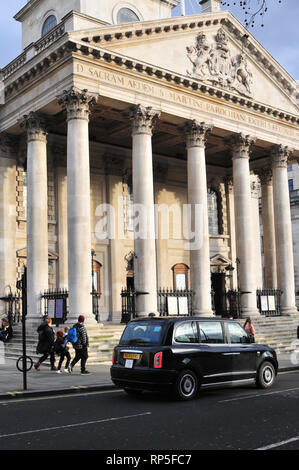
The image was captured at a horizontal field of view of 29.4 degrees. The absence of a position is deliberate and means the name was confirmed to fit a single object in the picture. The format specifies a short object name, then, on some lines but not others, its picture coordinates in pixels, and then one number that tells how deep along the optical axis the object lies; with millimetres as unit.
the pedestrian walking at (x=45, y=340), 17609
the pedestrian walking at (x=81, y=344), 17000
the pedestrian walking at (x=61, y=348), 17656
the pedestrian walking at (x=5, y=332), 23656
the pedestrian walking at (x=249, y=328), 22734
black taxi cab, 11906
